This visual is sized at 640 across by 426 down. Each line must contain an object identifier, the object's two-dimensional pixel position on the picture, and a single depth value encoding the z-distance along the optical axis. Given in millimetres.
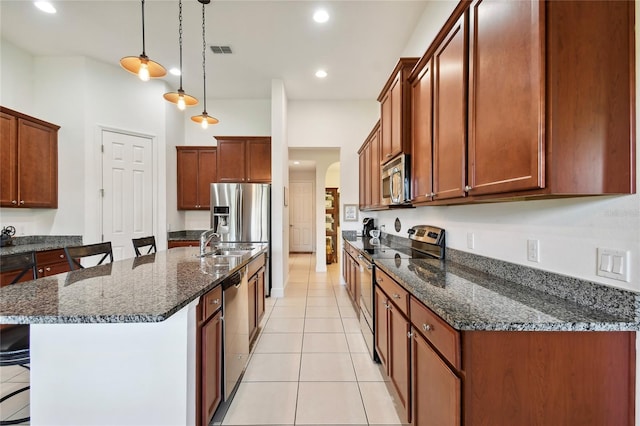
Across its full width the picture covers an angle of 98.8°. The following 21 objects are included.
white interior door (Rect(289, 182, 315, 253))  8930
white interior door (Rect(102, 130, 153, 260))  3951
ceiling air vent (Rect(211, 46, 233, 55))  3545
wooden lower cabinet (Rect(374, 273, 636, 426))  951
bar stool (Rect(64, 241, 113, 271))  1970
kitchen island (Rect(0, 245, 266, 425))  1144
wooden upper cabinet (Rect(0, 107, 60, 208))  3141
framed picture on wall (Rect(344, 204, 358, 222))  5059
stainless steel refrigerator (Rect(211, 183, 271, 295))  4211
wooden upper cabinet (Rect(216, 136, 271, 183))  4688
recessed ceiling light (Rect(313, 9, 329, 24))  2917
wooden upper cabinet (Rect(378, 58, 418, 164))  2320
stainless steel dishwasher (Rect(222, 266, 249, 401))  1717
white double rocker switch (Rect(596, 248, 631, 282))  963
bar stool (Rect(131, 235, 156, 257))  2724
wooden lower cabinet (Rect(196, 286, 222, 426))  1381
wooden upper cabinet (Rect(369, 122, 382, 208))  3362
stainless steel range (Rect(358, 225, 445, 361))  2371
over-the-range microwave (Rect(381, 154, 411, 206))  2291
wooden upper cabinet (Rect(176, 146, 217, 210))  4848
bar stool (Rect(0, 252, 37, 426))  1358
